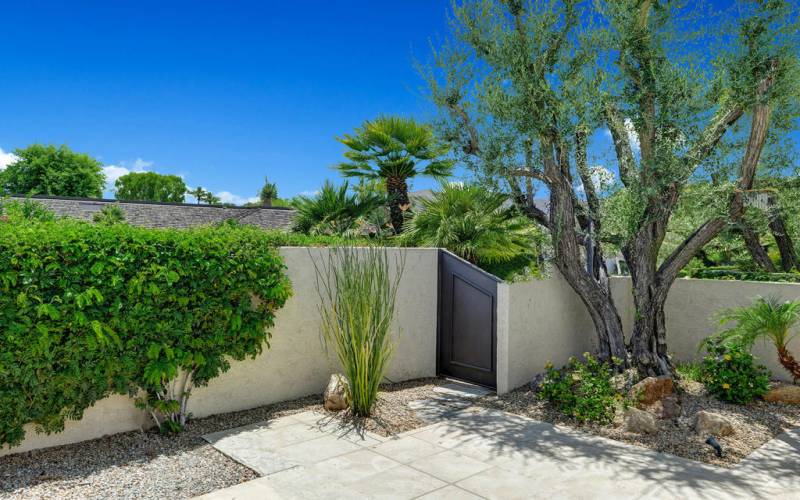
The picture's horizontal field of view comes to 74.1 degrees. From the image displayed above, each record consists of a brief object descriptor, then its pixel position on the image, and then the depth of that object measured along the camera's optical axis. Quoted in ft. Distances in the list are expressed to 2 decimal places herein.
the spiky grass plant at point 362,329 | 17.58
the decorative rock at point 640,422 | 16.60
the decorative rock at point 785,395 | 20.07
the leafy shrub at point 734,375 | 19.84
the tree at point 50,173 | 117.70
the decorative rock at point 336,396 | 18.58
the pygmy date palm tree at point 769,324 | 20.11
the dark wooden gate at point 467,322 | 22.34
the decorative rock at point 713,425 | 16.24
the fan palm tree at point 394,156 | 33.01
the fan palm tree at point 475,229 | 26.68
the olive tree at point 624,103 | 19.44
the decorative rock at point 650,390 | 18.86
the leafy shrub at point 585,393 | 17.74
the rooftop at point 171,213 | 57.47
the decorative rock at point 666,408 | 18.03
